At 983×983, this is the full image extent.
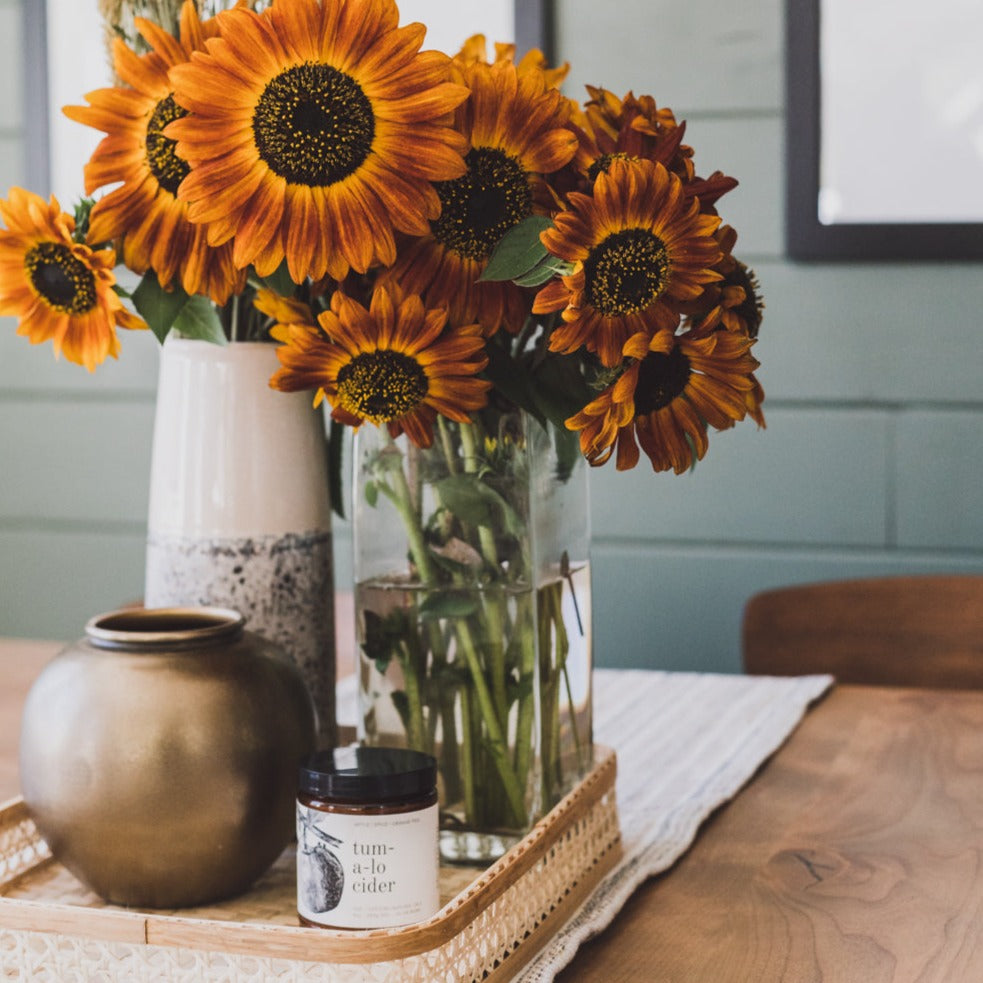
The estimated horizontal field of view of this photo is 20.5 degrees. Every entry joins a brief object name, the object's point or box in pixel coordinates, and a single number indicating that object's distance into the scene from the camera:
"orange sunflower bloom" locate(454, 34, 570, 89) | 1.60
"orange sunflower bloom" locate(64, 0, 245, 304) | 1.55
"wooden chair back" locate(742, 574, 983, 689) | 2.73
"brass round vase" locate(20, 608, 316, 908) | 1.49
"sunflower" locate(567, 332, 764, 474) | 1.50
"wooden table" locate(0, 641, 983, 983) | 1.55
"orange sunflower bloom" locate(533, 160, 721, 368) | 1.46
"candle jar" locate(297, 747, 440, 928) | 1.44
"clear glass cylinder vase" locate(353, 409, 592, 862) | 1.58
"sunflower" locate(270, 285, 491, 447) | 1.51
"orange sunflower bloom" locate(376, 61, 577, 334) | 1.51
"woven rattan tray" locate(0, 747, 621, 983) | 1.41
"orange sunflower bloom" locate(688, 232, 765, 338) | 1.51
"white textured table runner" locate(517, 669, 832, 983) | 1.65
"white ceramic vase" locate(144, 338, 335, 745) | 1.66
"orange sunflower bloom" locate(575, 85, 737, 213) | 1.51
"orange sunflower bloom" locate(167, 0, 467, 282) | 1.46
